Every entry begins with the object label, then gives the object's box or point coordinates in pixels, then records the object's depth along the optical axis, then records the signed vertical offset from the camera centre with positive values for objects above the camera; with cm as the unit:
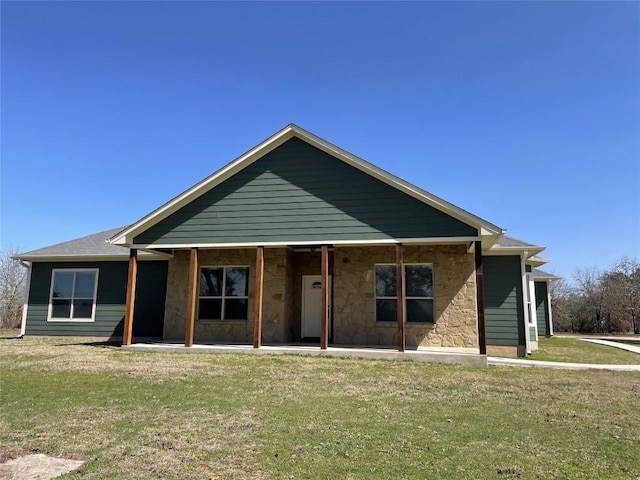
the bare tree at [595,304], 3167 +56
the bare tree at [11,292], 2606 +62
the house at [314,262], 1152 +139
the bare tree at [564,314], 3234 -19
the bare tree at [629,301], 3059 +77
